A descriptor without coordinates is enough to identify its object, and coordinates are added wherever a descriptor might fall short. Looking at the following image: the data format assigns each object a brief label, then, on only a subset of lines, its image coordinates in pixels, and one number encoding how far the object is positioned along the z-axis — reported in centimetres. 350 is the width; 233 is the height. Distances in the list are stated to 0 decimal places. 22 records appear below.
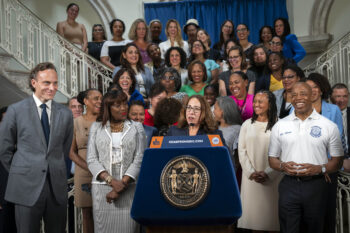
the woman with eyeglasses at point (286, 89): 451
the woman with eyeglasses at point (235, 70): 521
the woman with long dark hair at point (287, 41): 635
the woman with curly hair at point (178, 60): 550
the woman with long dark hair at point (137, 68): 527
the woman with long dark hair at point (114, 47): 657
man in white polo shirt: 313
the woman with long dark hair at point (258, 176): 374
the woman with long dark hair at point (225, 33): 661
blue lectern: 211
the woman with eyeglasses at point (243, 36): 638
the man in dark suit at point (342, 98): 511
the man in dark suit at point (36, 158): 261
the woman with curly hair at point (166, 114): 396
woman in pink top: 478
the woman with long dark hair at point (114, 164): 302
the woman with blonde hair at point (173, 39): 630
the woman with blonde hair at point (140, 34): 634
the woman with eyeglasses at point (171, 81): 494
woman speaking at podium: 294
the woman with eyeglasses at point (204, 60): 570
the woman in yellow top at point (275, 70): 533
